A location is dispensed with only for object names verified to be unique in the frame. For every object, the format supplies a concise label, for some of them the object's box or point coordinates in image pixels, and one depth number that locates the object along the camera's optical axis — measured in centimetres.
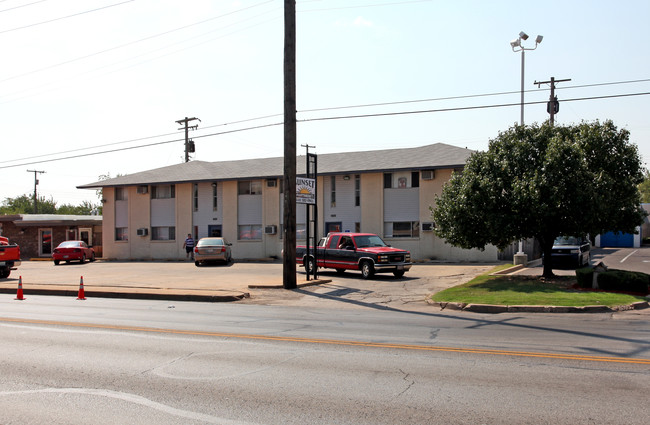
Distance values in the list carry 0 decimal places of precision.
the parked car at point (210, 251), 3203
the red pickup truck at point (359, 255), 2214
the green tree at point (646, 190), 11200
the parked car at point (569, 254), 2327
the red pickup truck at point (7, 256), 2566
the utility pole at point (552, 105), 3329
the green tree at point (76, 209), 10625
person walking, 3747
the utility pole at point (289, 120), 1847
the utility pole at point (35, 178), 8044
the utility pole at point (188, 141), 5166
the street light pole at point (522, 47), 2815
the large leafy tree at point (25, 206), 10444
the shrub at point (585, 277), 1611
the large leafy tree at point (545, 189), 1727
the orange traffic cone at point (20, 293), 1737
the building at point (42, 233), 4825
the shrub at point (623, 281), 1505
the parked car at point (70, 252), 3722
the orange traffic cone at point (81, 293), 1747
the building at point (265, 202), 3288
